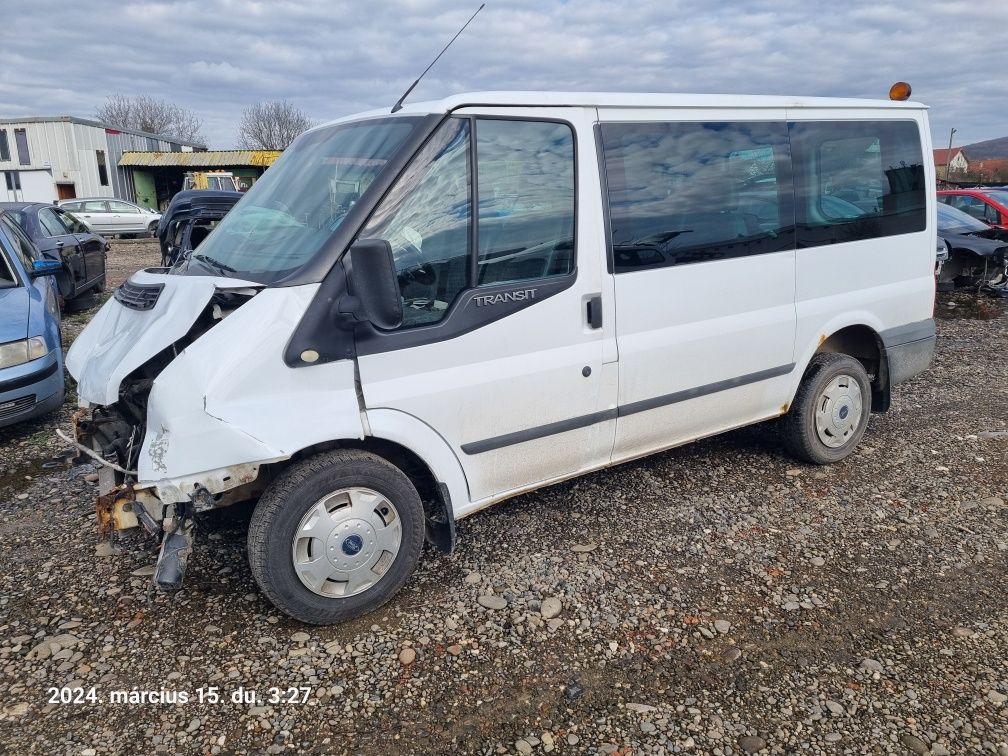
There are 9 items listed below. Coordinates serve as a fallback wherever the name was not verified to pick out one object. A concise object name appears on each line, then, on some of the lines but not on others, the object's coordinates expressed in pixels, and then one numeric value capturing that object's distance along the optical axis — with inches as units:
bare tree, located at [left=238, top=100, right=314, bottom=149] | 2522.1
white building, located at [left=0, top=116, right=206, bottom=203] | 1423.5
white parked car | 946.1
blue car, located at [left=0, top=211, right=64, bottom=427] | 203.8
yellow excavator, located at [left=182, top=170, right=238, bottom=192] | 1112.3
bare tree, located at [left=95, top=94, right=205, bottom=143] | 2571.4
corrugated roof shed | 1489.9
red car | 469.4
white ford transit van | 112.4
